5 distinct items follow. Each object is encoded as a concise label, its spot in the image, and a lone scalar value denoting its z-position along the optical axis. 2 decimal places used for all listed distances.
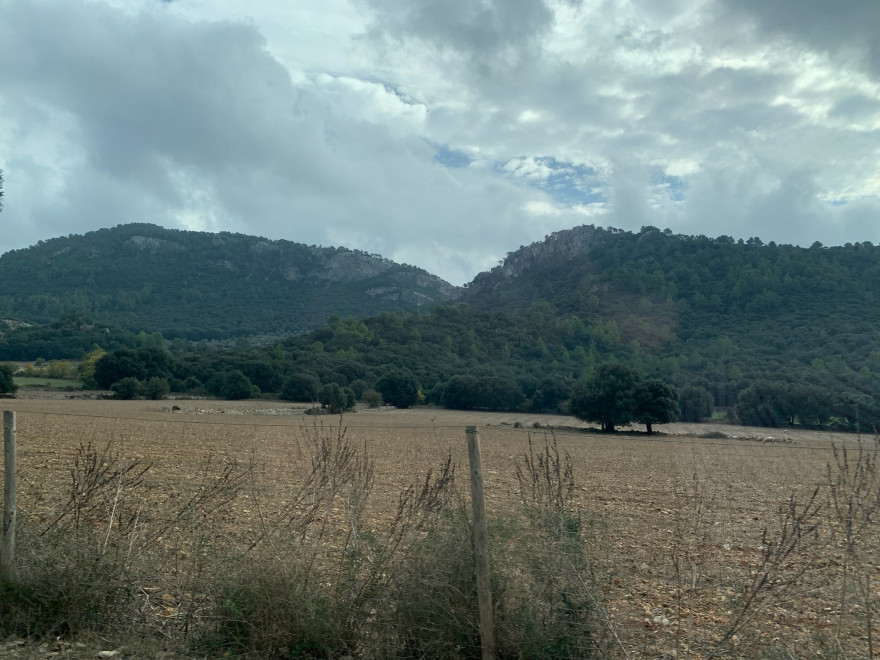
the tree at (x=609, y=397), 49.69
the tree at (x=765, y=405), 43.50
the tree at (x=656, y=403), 48.50
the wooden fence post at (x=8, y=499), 5.18
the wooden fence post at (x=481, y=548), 4.13
